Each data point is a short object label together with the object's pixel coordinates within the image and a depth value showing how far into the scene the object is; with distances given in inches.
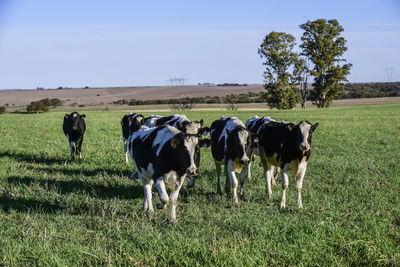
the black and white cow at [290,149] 358.9
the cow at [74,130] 644.1
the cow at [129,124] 594.9
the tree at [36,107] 2787.9
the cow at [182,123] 396.8
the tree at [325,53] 2576.3
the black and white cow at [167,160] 309.4
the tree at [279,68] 2630.4
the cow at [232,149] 371.9
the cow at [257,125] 453.6
